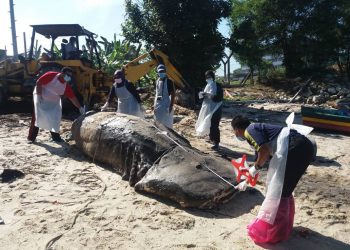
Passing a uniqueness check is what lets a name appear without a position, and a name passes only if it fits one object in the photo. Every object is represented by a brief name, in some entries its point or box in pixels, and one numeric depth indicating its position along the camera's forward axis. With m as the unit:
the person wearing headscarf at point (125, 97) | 7.57
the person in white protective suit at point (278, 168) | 3.62
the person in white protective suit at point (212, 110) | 7.43
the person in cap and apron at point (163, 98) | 7.66
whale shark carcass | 4.51
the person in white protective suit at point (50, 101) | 7.27
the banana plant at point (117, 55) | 17.53
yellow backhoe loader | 10.81
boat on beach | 9.04
